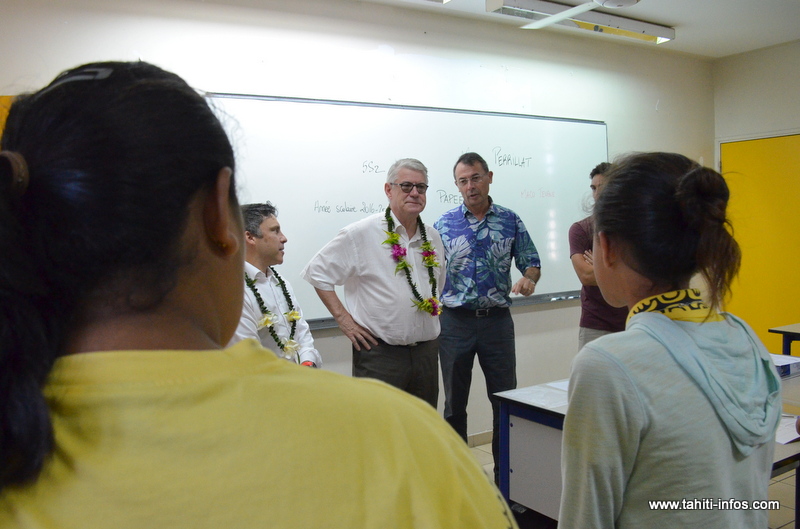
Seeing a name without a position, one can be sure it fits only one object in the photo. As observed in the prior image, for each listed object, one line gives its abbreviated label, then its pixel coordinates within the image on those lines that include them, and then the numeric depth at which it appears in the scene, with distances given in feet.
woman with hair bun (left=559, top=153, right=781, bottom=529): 3.29
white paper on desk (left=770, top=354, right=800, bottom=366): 9.07
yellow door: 18.21
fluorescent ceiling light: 13.15
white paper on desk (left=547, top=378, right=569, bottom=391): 8.54
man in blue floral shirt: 11.56
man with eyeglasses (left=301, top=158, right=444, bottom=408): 10.20
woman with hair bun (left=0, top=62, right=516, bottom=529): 1.52
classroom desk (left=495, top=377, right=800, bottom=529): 7.41
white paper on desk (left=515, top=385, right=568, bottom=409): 7.57
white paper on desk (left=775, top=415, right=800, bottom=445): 6.62
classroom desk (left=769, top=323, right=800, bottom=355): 12.01
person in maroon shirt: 10.61
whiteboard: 11.76
